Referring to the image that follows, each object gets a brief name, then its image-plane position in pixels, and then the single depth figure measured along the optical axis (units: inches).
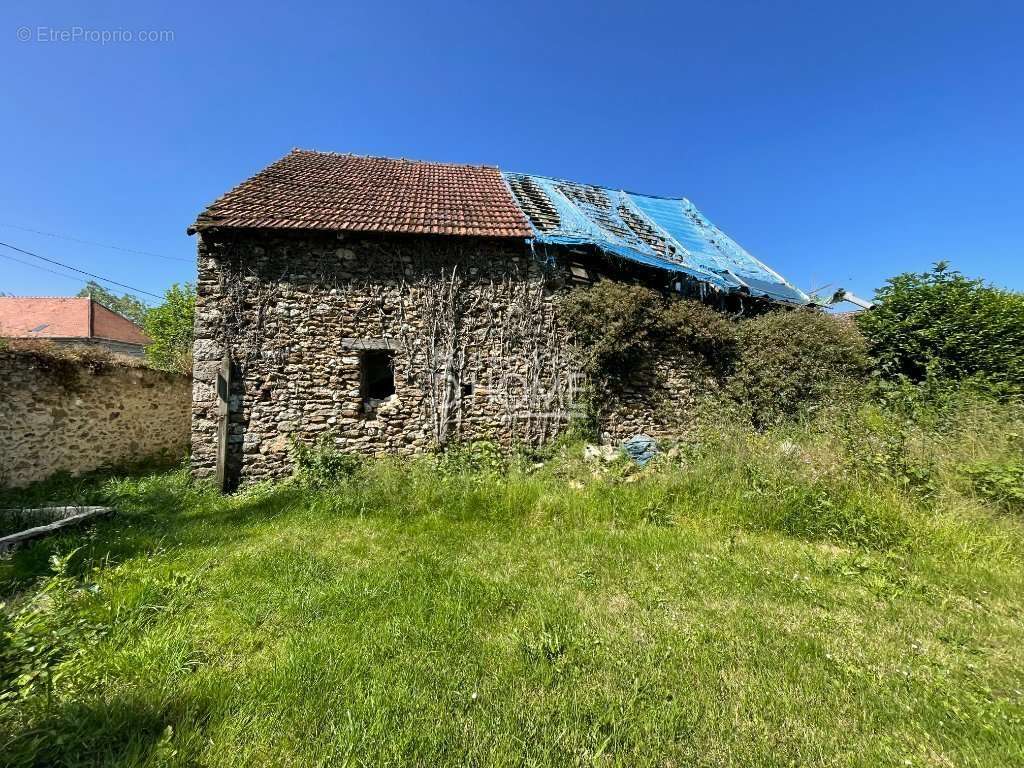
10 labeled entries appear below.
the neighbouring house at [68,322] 783.7
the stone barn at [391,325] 255.9
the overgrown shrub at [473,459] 249.0
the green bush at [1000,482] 149.8
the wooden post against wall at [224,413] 246.2
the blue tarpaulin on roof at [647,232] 308.2
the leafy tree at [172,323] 847.7
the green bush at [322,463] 239.3
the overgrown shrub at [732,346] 282.0
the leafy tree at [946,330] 263.6
